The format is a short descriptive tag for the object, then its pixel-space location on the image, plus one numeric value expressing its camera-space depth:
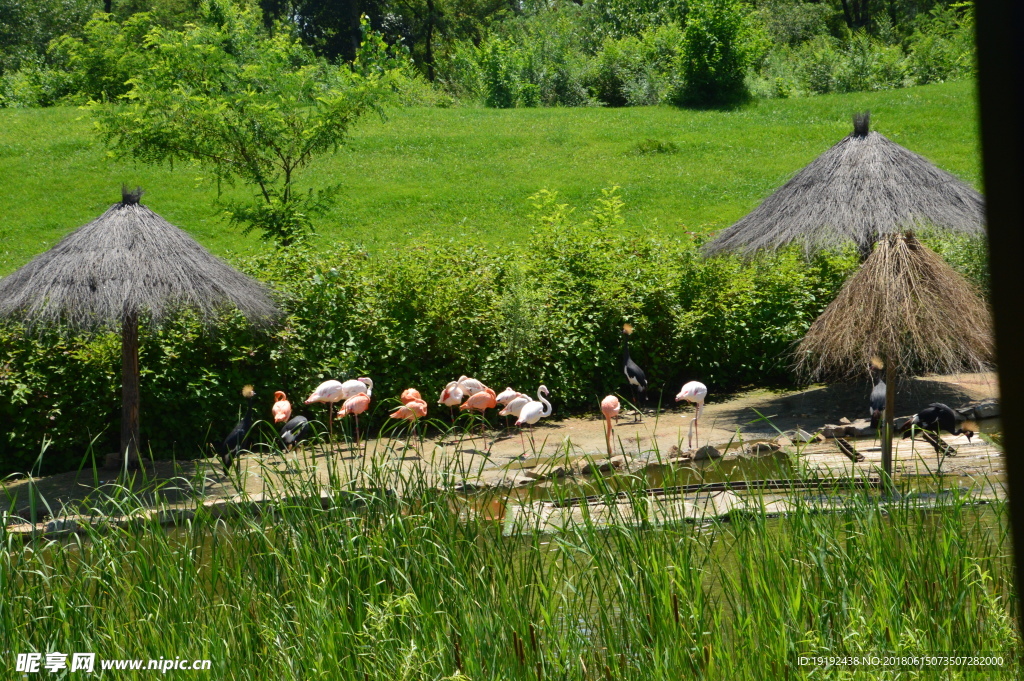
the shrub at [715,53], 51.97
